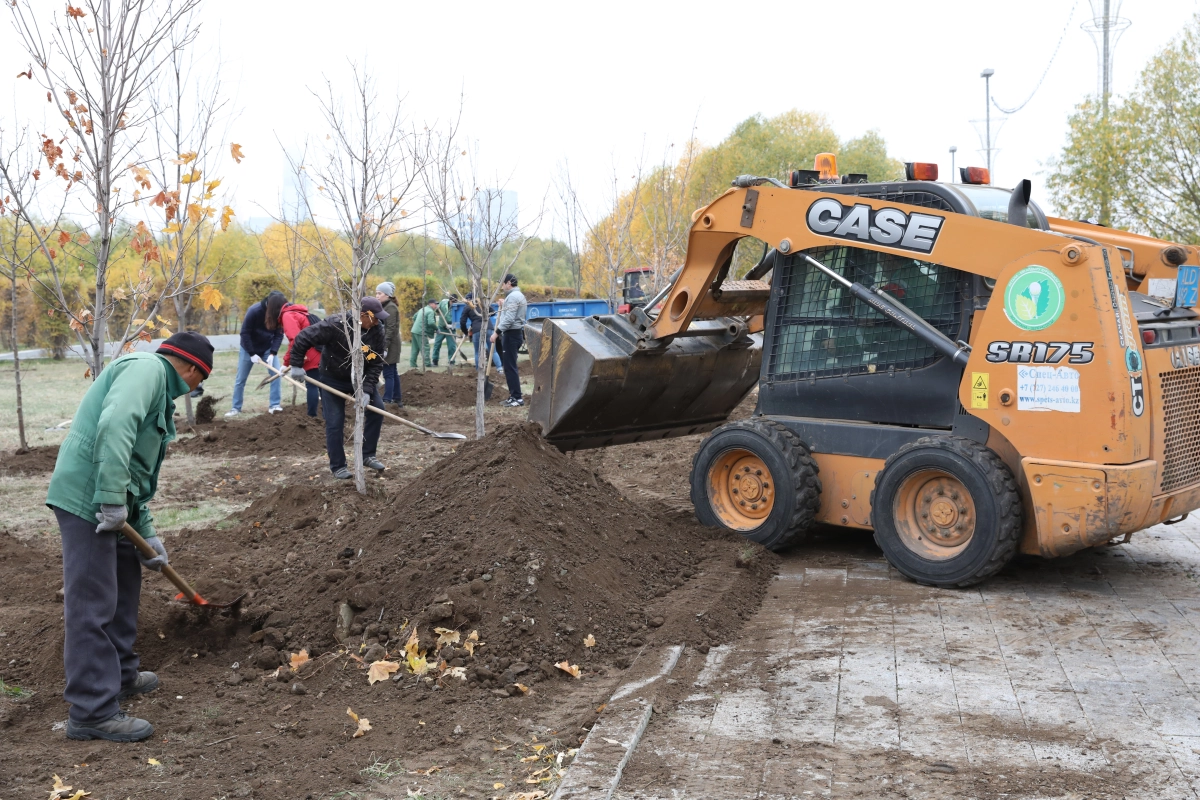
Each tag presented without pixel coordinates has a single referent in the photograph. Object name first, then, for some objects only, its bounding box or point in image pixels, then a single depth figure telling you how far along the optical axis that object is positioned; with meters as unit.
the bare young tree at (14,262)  7.18
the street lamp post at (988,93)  34.88
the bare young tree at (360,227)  7.82
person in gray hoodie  15.55
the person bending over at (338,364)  9.11
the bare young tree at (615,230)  16.58
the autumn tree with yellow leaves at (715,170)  17.33
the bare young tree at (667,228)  16.25
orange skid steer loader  5.46
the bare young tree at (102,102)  5.99
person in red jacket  11.91
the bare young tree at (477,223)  10.29
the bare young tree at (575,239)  16.70
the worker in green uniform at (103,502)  4.13
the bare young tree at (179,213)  6.66
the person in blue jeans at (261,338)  12.47
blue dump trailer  23.92
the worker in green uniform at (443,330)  21.09
